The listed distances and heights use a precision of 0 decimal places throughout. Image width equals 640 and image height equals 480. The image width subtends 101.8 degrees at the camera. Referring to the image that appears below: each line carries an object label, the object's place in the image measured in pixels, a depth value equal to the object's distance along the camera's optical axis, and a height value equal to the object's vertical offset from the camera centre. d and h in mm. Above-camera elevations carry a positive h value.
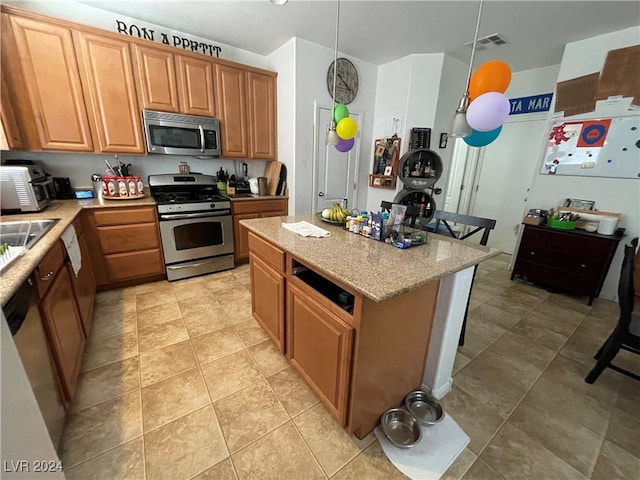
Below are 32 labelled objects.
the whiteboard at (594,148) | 2518 +286
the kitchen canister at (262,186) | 3348 -256
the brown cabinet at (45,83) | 2061 +615
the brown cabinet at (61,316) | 1268 -833
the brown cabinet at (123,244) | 2449 -797
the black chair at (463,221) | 1908 -373
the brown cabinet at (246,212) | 3156 -568
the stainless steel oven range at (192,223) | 2758 -639
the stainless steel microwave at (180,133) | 2695 +311
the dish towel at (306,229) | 1705 -420
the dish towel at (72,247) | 1718 -593
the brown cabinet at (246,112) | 2992 +627
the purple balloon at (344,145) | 2335 +210
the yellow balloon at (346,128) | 1982 +297
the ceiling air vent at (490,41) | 2691 +1365
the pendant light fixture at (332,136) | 2018 +239
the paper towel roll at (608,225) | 2545 -463
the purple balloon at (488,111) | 1337 +312
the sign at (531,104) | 3473 +942
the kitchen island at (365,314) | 1142 -706
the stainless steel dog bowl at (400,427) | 1296 -1296
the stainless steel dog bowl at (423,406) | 1389 -1268
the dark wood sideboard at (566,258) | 2582 -857
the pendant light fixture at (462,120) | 1435 +277
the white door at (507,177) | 3734 -56
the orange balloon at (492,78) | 1467 +523
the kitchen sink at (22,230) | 1601 -461
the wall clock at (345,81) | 3275 +1093
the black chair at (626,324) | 1519 -871
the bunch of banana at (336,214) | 1986 -345
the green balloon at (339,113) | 2053 +421
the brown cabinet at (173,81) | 2562 +817
